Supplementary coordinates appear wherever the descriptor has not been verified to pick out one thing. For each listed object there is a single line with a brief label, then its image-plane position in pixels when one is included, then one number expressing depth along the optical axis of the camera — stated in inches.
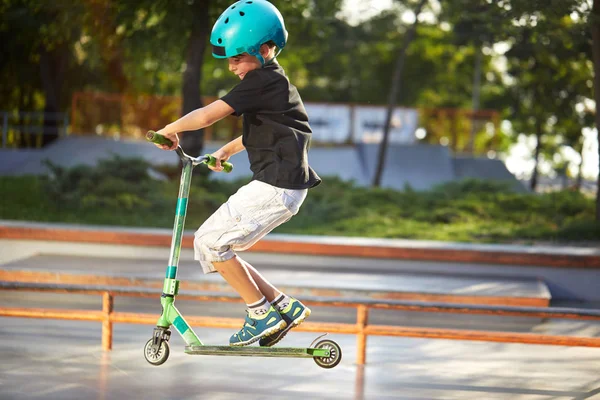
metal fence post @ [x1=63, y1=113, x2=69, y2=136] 1053.2
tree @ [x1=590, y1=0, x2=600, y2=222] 532.4
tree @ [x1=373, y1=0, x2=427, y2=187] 860.0
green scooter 191.9
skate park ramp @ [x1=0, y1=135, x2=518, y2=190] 967.0
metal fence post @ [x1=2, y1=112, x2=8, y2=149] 1074.1
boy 183.5
